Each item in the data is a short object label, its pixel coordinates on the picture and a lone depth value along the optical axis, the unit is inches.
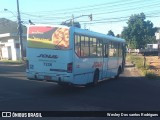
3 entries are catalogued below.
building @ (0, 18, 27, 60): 1169.4
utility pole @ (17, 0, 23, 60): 916.1
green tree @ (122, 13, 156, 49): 2060.1
